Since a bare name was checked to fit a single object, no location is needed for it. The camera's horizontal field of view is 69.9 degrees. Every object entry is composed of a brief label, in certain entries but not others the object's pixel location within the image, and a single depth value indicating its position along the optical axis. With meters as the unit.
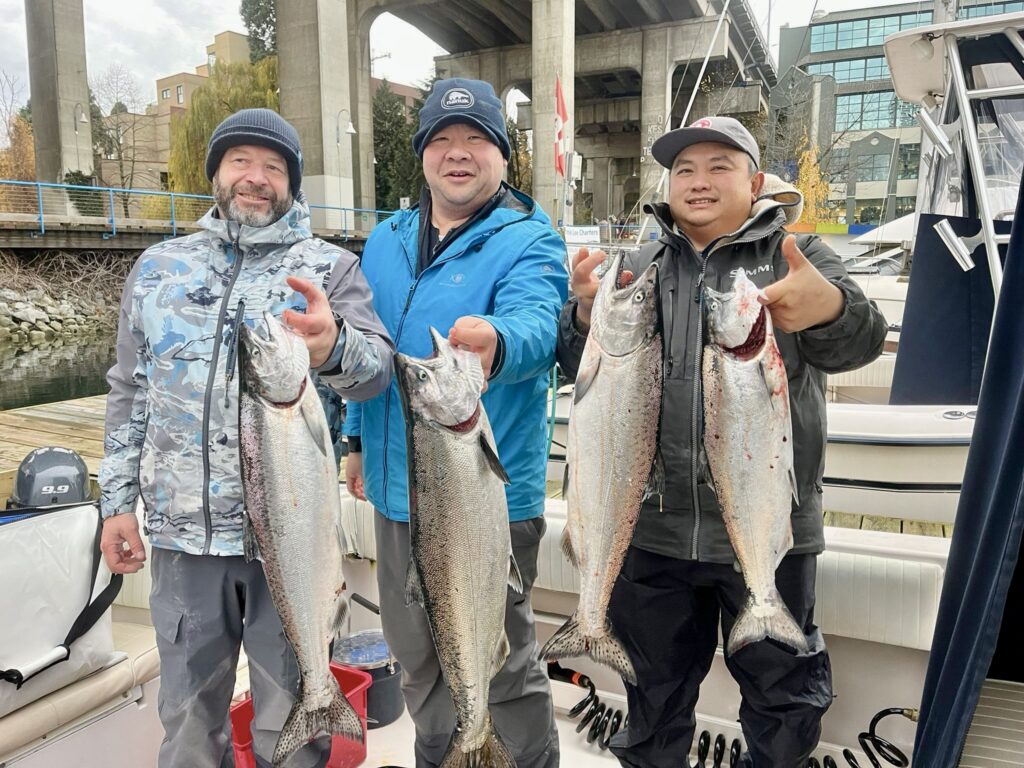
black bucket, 3.53
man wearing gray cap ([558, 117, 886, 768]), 2.29
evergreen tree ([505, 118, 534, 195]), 42.84
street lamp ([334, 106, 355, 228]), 25.27
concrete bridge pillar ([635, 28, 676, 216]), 35.78
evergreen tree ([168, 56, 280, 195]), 29.33
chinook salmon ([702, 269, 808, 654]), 1.79
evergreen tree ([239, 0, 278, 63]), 39.77
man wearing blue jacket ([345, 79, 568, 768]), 2.42
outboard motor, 3.62
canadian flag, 10.70
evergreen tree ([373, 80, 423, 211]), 40.50
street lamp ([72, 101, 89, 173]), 26.25
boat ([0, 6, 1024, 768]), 2.65
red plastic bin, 3.06
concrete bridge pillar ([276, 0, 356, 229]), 24.69
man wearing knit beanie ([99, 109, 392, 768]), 2.38
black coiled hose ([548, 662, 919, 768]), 2.96
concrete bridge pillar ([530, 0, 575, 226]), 27.77
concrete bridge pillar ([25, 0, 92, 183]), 25.72
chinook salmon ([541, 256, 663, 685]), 1.85
